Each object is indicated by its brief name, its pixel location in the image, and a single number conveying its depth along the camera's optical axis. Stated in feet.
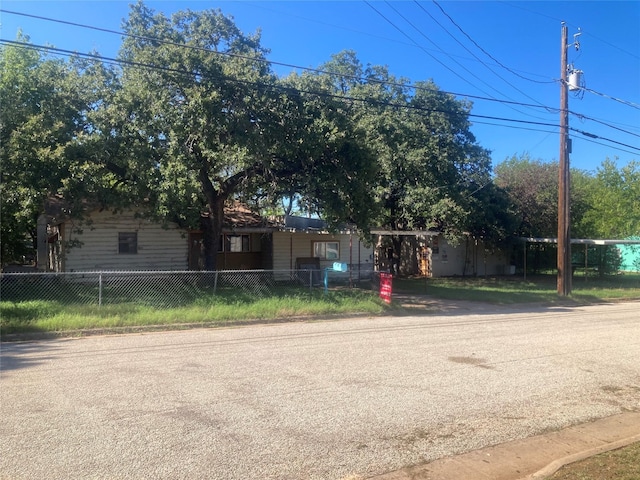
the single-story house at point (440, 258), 106.83
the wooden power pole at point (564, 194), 64.23
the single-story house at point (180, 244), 64.80
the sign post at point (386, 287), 53.67
